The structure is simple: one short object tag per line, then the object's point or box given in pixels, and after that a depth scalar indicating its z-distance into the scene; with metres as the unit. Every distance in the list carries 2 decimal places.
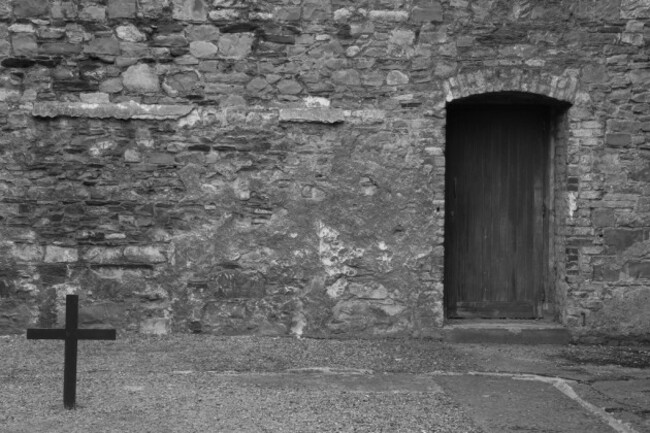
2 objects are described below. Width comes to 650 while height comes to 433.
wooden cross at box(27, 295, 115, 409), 5.13
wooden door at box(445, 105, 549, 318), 7.92
